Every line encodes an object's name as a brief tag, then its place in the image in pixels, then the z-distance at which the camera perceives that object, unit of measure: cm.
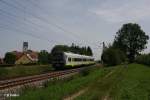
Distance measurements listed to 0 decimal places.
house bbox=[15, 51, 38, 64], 6257
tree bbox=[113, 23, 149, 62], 6406
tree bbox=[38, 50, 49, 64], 4882
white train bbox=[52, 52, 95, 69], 2640
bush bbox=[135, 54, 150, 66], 4362
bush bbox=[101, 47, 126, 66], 4394
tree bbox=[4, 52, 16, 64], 5127
